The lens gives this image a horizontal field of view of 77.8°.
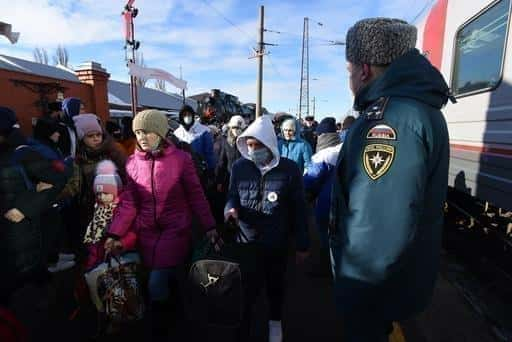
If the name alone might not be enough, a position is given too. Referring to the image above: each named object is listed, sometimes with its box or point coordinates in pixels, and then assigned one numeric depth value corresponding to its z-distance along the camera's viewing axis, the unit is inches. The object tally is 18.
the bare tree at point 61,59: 1702.6
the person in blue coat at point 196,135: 187.5
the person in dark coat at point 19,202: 83.8
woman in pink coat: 90.8
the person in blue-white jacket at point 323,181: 126.6
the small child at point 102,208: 98.6
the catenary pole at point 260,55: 597.0
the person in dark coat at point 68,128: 151.9
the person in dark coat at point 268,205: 93.9
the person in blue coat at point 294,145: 176.1
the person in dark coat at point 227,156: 181.3
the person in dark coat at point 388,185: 43.1
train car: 107.0
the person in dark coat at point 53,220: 109.8
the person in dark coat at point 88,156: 121.9
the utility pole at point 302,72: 1316.9
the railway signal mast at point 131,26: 383.9
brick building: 370.6
